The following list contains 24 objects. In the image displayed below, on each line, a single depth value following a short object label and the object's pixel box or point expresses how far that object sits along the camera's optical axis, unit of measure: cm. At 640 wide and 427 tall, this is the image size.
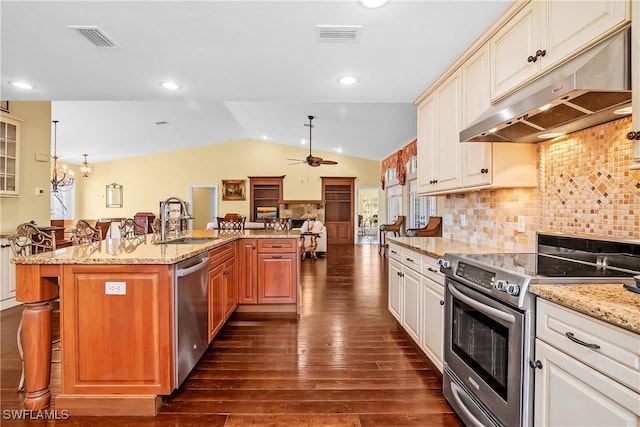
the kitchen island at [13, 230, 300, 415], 188
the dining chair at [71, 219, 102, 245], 273
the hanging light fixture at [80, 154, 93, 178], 855
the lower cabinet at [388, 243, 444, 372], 220
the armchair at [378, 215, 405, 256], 820
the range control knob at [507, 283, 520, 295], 131
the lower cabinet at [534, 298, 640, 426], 92
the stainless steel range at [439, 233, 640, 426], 132
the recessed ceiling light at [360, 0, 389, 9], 177
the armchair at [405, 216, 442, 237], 608
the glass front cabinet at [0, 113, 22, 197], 398
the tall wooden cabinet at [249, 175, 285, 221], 1134
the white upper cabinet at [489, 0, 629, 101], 132
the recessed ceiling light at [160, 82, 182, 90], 298
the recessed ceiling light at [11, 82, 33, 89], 295
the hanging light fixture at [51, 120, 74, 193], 722
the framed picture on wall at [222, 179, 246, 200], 1137
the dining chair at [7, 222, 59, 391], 205
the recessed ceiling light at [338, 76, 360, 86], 280
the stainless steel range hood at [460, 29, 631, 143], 124
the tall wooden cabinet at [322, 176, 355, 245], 1131
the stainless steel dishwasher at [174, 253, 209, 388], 200
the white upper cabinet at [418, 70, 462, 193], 257
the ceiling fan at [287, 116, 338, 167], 791
